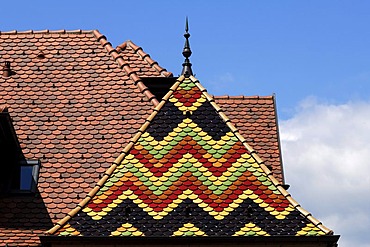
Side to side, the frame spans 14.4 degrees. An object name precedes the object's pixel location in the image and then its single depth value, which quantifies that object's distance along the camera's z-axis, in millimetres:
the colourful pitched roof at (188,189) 24422
